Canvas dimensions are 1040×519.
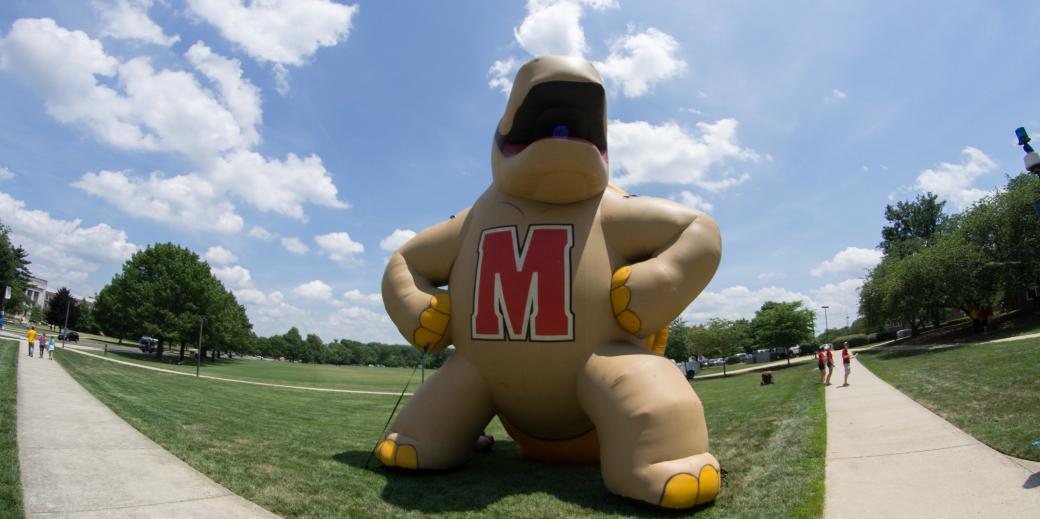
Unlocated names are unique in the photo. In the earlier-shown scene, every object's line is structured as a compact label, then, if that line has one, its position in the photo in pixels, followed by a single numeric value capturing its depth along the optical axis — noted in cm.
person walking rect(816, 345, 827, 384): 1622
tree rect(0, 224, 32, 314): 4119
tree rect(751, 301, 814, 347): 3119
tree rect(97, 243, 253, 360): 3350
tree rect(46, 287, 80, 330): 6012
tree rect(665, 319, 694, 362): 3728
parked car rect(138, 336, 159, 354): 3966
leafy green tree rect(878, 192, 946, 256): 5266
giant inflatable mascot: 501
